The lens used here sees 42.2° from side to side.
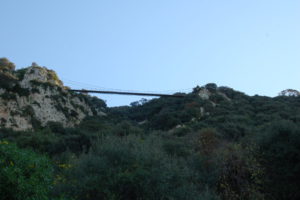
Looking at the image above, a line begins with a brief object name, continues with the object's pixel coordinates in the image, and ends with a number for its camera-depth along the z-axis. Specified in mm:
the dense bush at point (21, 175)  5668
